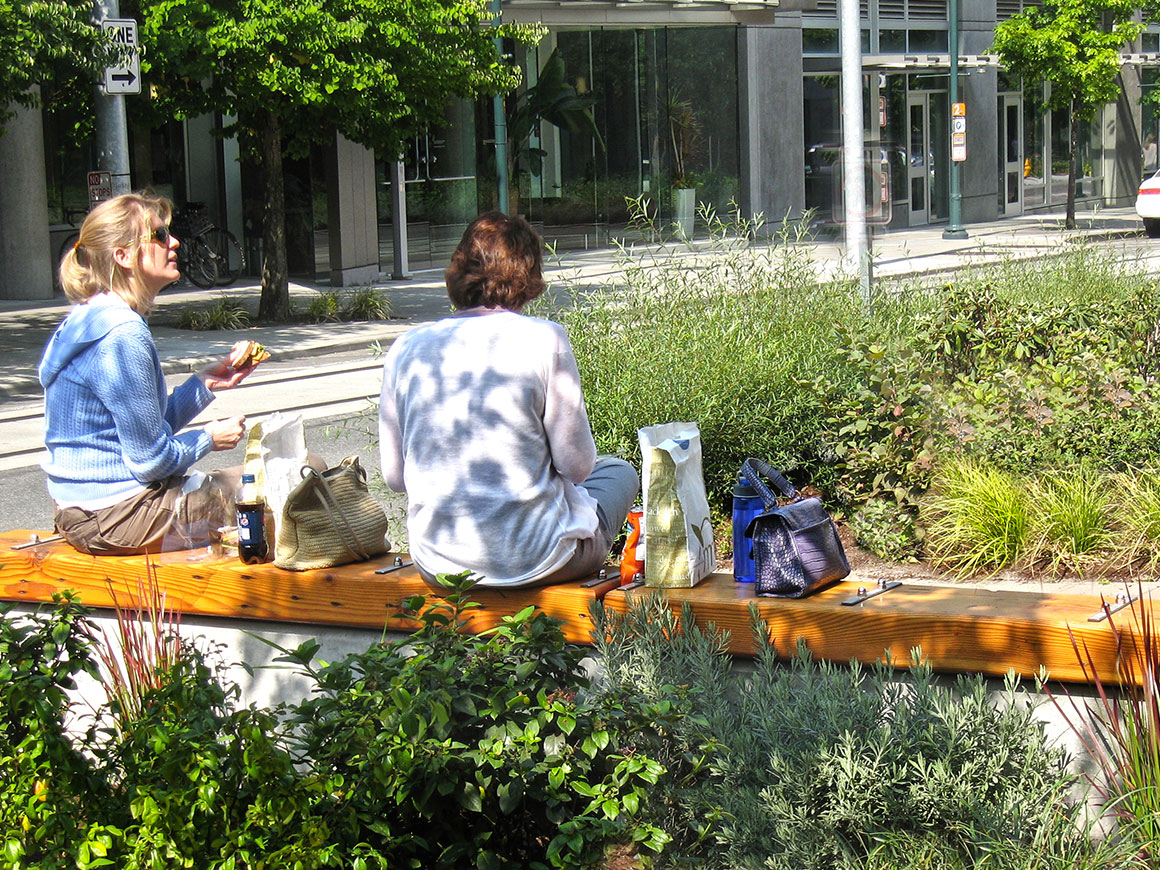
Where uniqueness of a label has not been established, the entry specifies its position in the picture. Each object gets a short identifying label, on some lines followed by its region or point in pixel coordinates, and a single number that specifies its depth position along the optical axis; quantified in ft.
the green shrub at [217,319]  54.39
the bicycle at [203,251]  66.49
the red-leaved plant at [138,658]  11.21
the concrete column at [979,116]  106.63
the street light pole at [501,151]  65.72
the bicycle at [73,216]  68.02
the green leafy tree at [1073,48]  87.71
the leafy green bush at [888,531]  18.44
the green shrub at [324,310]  56.39
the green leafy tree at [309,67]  48.67
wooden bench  10.37
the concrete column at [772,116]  91.61
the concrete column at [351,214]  70.49
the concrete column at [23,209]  62.34
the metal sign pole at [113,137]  46.93
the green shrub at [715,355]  19.33
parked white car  81.61
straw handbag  13.11
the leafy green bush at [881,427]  18.94
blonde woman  13.15
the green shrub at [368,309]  56.95
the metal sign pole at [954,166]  89.35
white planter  88.48
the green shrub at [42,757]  8.90
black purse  11.62
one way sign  44.55
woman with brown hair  11.66
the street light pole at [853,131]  35.04
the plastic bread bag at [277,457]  13.93
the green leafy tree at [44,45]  40.37
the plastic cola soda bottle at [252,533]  13.71
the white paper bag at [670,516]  11.94
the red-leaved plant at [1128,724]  9.24
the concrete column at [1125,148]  128.36
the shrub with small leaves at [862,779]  8.93
